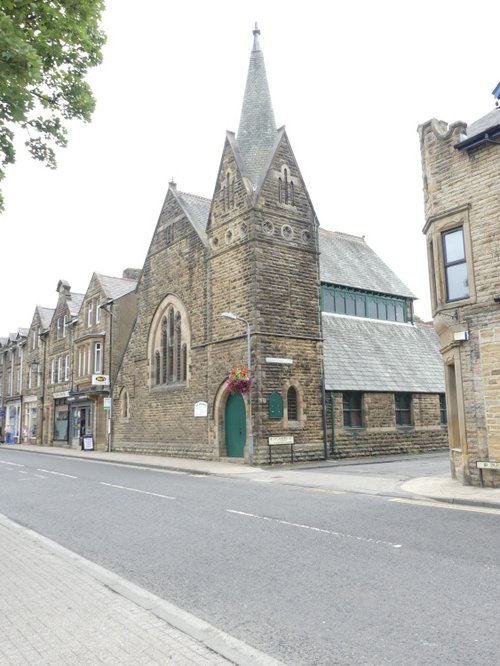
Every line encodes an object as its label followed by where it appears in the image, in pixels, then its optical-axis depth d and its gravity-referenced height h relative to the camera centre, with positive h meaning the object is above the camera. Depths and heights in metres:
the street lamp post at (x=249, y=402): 21.83 +0.63
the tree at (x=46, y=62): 7.70 +5.47
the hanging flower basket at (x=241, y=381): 22.06 +1.46
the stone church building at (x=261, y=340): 23.23 +3.62
